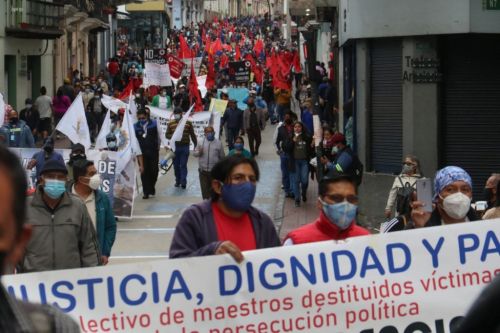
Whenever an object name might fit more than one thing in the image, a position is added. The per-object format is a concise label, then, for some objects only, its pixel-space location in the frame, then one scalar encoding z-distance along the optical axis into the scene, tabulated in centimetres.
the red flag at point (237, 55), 5797
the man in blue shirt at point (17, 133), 1835
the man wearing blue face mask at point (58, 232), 791
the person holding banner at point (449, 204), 733
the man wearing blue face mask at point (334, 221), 639
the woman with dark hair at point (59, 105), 3294
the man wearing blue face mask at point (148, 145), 2116
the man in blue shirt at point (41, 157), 1483
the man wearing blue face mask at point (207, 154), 1939
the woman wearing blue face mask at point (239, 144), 1902
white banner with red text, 600
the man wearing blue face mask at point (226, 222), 625
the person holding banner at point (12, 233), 238
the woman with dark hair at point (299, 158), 2059
